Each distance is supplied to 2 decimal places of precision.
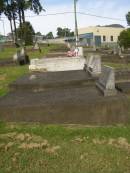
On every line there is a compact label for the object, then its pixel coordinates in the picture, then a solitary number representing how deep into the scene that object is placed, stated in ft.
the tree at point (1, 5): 75.31
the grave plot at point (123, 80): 16.99
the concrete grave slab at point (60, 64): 28.56
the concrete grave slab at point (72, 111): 11.26
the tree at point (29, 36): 95.20
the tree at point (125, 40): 85.48
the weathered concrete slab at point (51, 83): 17.00
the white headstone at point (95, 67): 18.40
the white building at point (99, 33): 150.06
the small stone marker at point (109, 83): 12.57
